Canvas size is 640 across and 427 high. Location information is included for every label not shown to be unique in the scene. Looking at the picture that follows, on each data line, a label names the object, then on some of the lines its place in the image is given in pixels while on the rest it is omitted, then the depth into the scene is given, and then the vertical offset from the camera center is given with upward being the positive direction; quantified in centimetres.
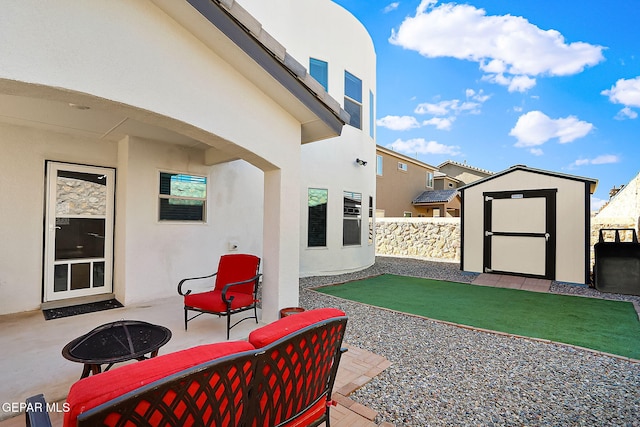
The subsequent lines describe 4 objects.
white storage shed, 846 -9
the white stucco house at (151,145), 263 +107
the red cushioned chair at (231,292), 429 -116
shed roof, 839 +137
